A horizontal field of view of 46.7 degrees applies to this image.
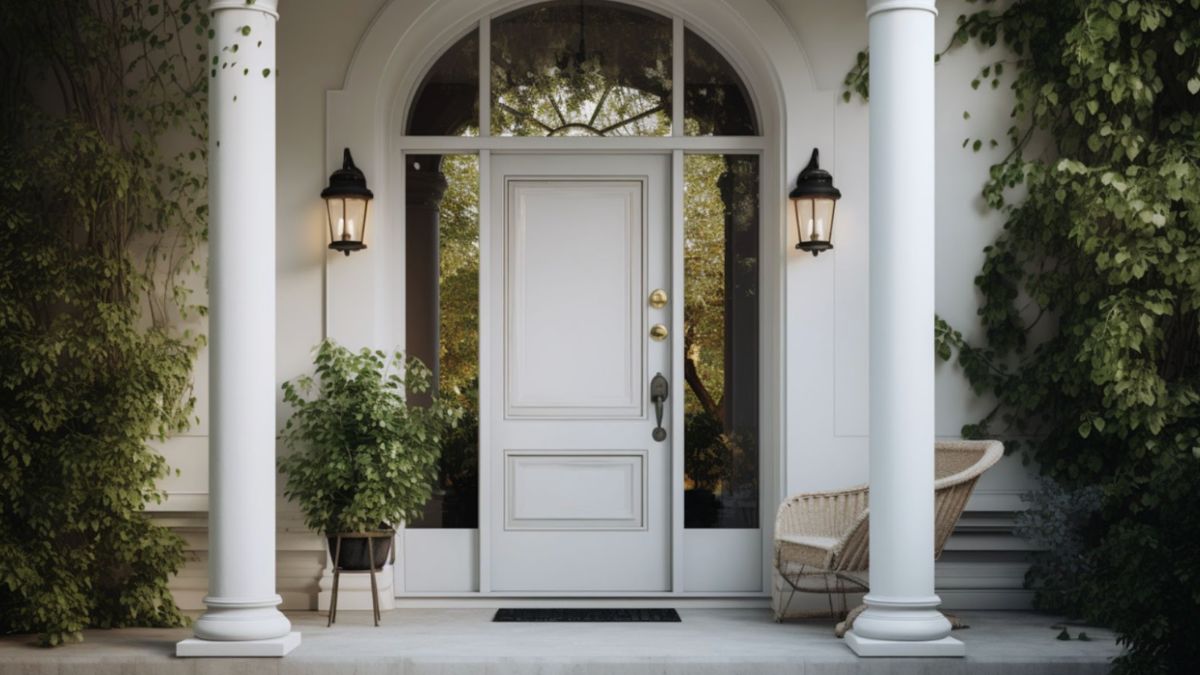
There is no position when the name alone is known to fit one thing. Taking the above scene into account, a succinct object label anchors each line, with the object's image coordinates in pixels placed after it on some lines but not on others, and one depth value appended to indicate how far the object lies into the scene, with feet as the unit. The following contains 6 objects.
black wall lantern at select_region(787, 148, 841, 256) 21.21
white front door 22.41
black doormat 20.93
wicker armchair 19.03
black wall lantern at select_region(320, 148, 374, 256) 21.35
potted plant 20.04
